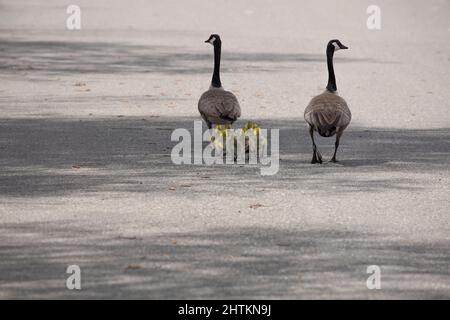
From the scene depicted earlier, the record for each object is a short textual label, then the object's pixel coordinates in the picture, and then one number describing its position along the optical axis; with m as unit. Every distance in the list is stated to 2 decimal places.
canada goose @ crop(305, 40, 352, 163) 22.92
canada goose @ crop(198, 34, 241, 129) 24.81
